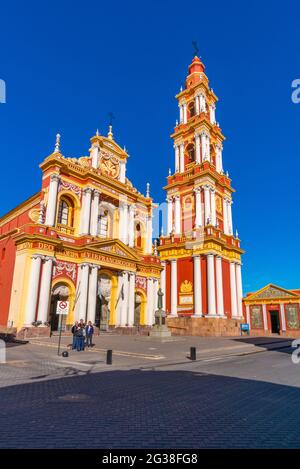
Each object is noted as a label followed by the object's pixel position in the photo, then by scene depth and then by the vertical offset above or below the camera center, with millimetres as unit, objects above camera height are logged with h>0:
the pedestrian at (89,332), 18055 -1177
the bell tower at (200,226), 33875 +10636
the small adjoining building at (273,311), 41812 +592
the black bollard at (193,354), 13961 -1808
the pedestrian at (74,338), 16553 -1386
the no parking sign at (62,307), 14242 +220
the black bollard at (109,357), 12148 -1749
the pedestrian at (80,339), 16172 -1401
